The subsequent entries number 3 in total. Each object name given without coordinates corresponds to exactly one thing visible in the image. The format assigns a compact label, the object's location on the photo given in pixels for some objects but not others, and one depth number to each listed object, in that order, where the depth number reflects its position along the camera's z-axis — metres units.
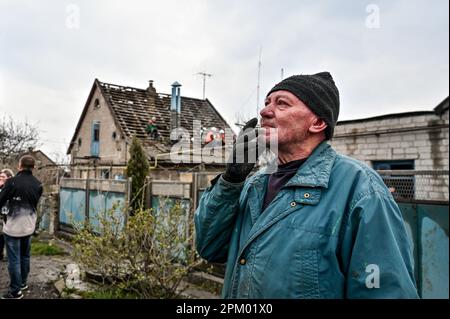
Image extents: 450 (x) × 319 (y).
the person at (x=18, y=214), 3.47
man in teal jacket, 0.92
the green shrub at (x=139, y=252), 3.30
